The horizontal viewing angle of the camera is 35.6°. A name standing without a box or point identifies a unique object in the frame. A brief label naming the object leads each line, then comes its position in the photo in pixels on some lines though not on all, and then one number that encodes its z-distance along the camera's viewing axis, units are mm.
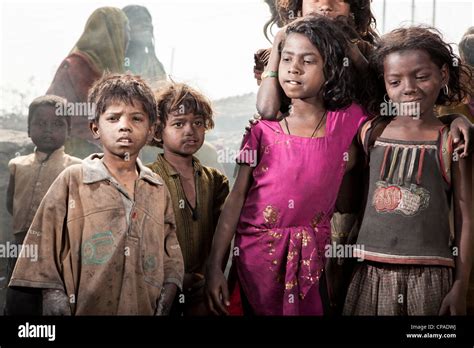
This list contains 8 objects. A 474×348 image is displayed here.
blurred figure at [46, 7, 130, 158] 2850
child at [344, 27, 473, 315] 2635
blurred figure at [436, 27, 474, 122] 2822
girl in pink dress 2625
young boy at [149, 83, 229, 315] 2719
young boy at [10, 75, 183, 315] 2533
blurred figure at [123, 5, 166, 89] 2912
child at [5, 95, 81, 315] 2783
